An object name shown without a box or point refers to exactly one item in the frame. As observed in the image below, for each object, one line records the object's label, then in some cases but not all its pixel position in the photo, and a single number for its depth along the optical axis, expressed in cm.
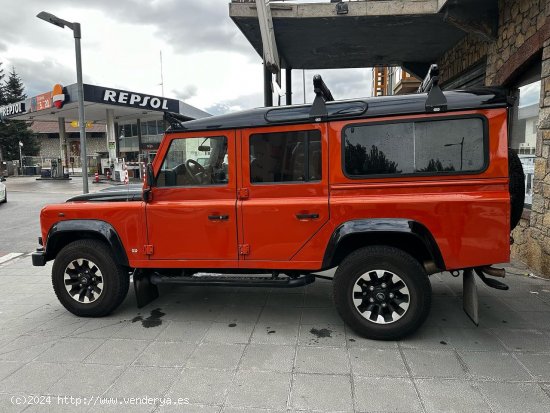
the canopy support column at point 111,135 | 2709
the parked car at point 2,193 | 1579
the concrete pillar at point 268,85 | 884
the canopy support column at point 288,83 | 1038
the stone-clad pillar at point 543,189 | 523
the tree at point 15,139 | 4459
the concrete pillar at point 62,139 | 3162
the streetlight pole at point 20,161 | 3910
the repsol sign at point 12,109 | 2872
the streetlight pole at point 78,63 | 909
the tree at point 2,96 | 4978
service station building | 2394
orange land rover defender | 341
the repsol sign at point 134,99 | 2416
